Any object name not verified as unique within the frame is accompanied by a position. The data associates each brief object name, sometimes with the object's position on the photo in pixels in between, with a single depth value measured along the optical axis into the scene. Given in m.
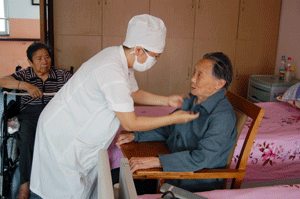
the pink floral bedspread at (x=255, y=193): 1.20
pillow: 2.63
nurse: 1.37
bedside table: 3.19
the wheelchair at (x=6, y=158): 2.20
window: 5.56
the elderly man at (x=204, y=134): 1.38
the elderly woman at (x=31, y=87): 2.22
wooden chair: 1.35
